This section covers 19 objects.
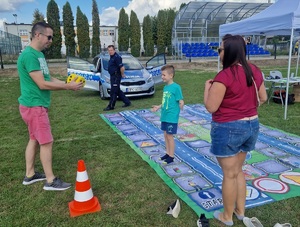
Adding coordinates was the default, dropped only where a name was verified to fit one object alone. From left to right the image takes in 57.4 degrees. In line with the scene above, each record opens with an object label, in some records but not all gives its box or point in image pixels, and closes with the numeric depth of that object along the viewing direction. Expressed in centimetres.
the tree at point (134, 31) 3728
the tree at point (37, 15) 3491
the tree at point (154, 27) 4261
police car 917
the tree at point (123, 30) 3719
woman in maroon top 221
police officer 798
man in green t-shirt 308
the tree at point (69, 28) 3294
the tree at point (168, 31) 3818
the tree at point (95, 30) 3509
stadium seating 2859
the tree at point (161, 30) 3719
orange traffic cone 294
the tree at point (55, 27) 3109
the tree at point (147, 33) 3781
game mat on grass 328
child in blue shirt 394
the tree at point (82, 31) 3475
